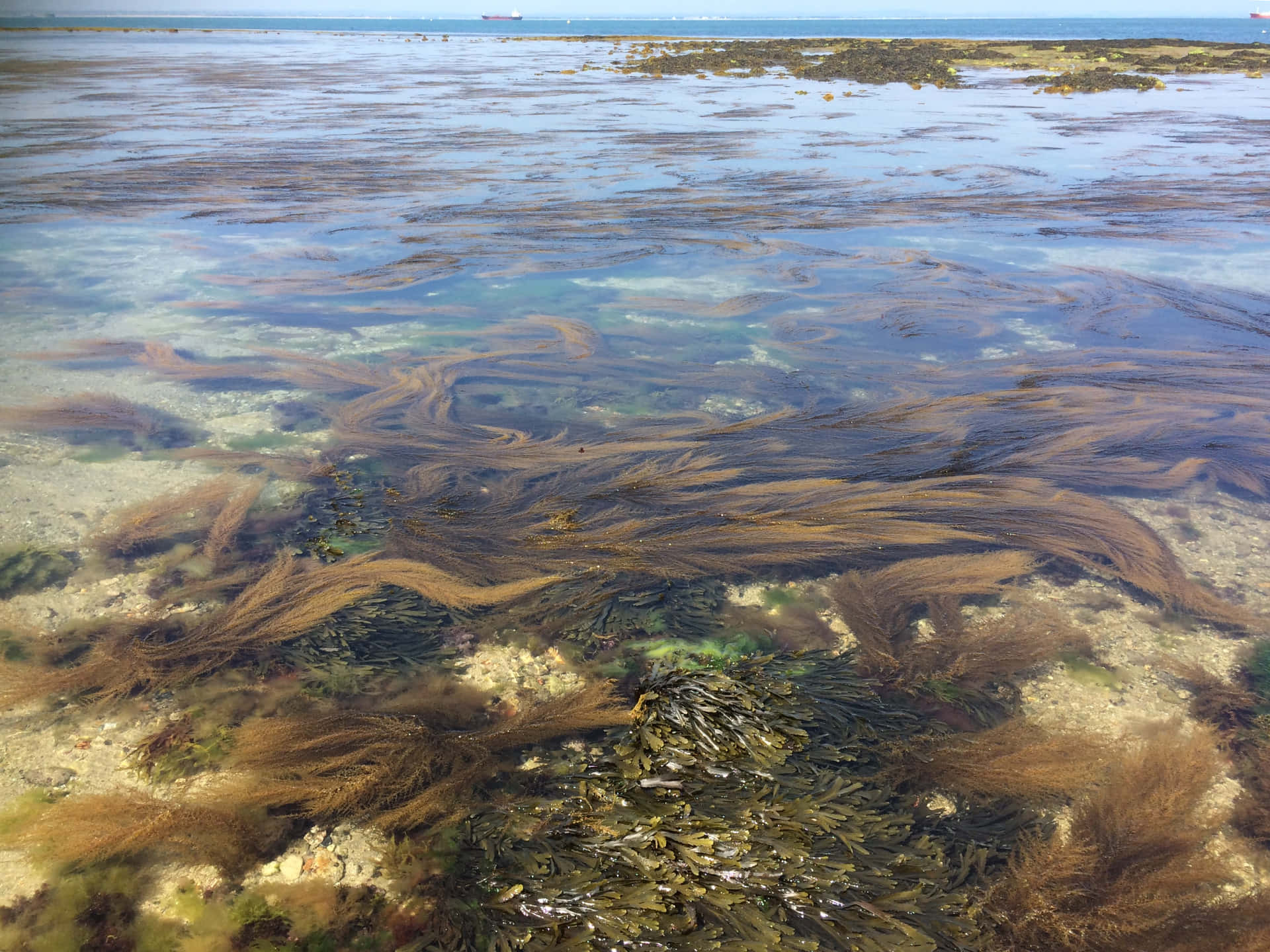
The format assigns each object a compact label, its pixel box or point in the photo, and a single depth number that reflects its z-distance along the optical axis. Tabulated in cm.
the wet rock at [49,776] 256
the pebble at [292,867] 228
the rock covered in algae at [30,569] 351
